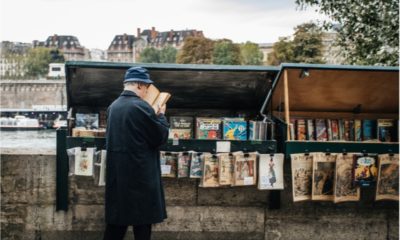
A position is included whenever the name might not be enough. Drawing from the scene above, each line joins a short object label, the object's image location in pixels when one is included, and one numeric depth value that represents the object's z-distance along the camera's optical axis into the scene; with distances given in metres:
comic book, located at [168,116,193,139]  6.04
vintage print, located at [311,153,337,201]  5.41
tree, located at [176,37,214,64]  86.50
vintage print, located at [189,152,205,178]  5.43
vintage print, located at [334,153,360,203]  5.43
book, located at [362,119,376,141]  6.27
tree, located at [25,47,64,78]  119.88
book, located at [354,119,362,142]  6.25
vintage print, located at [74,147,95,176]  5.37
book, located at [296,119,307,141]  6.12
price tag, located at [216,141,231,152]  5.48
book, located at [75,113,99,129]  6.14
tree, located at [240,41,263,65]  105.50
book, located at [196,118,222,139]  5.93
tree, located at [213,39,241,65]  87.81
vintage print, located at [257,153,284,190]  5.48
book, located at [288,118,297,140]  5.93
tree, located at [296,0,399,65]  9.98
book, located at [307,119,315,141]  6.14
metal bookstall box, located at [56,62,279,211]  5.49
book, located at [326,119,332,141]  6.23
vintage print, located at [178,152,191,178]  5.45
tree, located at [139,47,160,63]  115.00
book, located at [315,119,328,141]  6.19
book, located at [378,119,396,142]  6.24
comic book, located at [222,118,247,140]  5.88
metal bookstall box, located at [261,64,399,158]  5.46
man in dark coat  4.45
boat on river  64.01
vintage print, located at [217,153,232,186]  5.42
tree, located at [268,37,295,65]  52.31
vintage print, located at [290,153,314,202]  5.37
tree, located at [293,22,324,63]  48.50
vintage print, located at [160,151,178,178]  5.47
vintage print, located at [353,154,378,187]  5.45
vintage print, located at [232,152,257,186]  5.44
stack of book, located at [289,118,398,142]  6.19
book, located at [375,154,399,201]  5.47
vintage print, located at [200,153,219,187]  5.42
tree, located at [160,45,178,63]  113.50
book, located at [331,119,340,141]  6.23
